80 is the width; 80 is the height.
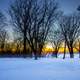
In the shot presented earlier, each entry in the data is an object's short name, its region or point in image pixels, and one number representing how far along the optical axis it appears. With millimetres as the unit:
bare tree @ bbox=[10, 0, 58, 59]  20677
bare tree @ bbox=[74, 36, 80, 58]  29890
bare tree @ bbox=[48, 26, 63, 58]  30791
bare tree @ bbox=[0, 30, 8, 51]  32565
